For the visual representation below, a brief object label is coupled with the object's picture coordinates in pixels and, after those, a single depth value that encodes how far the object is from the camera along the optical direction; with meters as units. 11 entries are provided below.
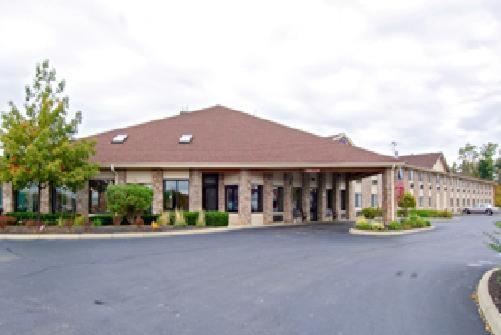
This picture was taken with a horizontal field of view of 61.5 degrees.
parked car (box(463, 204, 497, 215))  57.22
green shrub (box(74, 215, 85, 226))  21.70
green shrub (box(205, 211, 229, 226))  23.97
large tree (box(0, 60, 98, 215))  20.66
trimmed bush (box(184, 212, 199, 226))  23.64
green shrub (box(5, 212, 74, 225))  23.36
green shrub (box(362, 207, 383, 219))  39.55
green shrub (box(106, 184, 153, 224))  21.55
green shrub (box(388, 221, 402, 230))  23.33
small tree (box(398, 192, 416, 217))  35.45
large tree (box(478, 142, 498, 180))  84.81
